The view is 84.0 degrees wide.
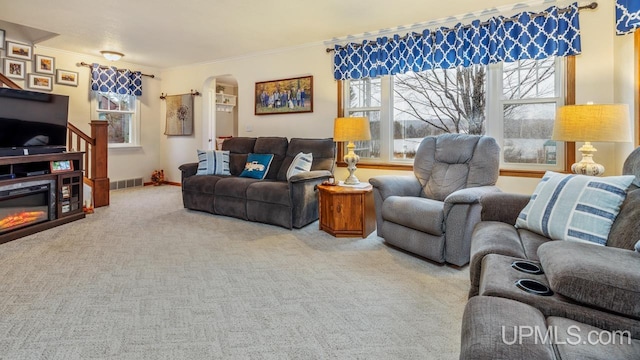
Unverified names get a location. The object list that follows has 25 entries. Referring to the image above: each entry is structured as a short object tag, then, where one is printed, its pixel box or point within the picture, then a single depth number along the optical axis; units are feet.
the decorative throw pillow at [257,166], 14.83
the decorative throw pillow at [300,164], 13.43
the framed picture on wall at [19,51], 15.85
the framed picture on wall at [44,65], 17.04
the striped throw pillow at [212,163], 15.53
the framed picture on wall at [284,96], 16.42
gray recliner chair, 8.67
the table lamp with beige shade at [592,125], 7.63
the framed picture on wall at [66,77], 18.02
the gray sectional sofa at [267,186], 12.52
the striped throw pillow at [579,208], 5.40
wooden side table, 11.60
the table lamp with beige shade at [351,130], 12.05
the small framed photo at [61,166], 13.08
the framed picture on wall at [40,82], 16.78
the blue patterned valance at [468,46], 10.71
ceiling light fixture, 17.67
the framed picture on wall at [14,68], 15.89
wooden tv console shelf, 11.50
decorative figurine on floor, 22.71
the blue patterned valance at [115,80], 19.27
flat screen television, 11.78
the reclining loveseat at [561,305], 2.91
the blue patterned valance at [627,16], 7.76
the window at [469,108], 11.60
